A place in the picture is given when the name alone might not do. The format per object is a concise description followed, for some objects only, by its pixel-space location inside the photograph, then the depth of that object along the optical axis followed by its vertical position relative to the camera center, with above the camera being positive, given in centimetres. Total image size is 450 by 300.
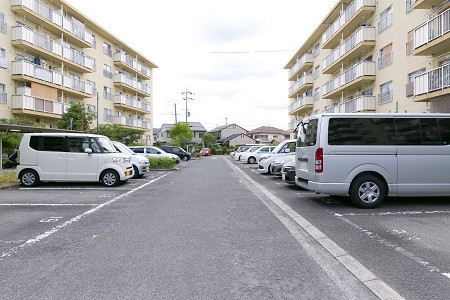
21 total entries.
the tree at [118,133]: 2467 +125
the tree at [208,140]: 7512 +180
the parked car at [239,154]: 2956 -76
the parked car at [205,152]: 5650 -81
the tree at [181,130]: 5777 +326
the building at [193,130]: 8693 +461
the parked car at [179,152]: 3441 -48
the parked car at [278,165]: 1338 -76
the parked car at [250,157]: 2765 -87
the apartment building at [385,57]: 1460 +551
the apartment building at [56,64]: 2055 +688
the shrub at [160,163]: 1972 -98
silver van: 660 -20
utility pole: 6044 +1009
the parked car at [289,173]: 985 -82
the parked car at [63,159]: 1028 -37
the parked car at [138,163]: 1393 -68
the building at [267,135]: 8194 +320
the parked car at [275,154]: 1558 -35
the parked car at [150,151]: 2133 -24
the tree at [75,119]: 2218 +210
